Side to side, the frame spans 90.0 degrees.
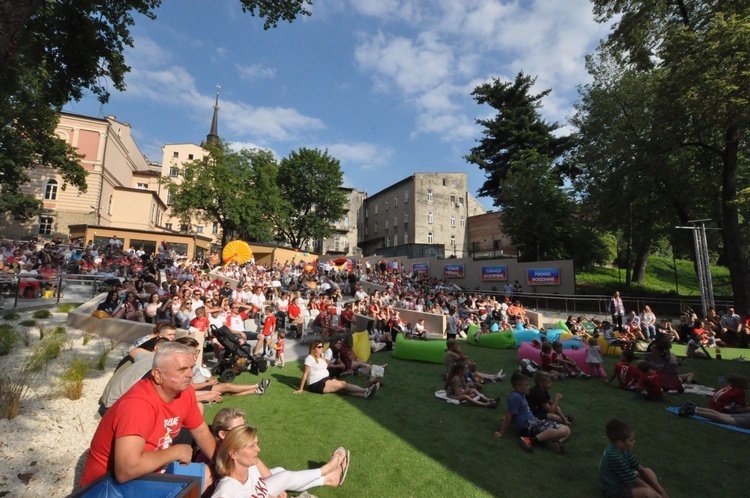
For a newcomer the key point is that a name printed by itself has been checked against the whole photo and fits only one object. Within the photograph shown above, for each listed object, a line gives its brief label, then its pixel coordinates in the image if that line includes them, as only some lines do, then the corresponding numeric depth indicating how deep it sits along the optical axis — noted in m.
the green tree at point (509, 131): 37.47
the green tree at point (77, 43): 9.17
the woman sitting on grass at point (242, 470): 3.01
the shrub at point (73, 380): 6.19
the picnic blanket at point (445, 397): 7.09
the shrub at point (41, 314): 11.01
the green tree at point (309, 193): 49.16
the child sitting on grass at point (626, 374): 8.01
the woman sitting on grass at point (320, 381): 7.34
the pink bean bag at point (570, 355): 9.35
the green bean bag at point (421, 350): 10.51
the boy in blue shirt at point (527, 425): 5.25
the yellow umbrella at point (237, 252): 24.39
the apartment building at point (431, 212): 50.69
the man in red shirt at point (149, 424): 2.42
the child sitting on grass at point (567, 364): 9.27
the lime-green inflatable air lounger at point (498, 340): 13.07
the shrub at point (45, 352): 6.97
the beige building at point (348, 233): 62.22
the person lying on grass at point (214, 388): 6.52
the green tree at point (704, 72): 15.16
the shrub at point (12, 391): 5.20
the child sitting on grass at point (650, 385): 7.44
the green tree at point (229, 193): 41.50
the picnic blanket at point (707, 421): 5.95
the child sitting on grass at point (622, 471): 3.81
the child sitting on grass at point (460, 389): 7.03
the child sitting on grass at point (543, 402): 5.83
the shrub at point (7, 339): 7.83
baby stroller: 8.61
